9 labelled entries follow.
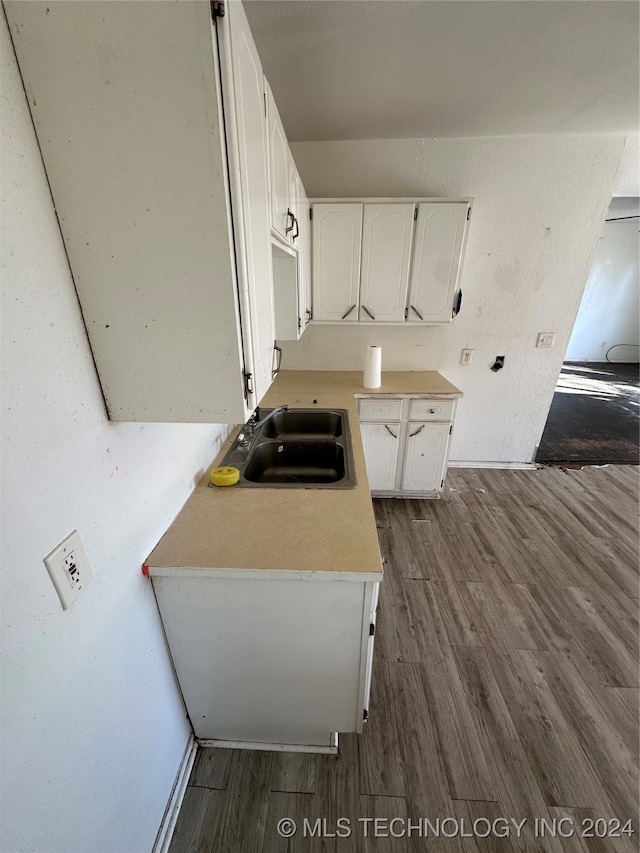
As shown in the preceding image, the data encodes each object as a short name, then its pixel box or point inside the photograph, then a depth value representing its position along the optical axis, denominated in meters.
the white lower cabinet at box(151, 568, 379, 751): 0.98
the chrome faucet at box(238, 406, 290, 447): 1.61
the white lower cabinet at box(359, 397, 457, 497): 2.37
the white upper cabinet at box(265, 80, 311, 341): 1.06
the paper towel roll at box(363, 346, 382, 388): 2.37
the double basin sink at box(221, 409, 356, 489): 1.54
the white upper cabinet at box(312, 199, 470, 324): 2.18
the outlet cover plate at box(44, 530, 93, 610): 0.63
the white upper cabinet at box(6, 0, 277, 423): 0.55
